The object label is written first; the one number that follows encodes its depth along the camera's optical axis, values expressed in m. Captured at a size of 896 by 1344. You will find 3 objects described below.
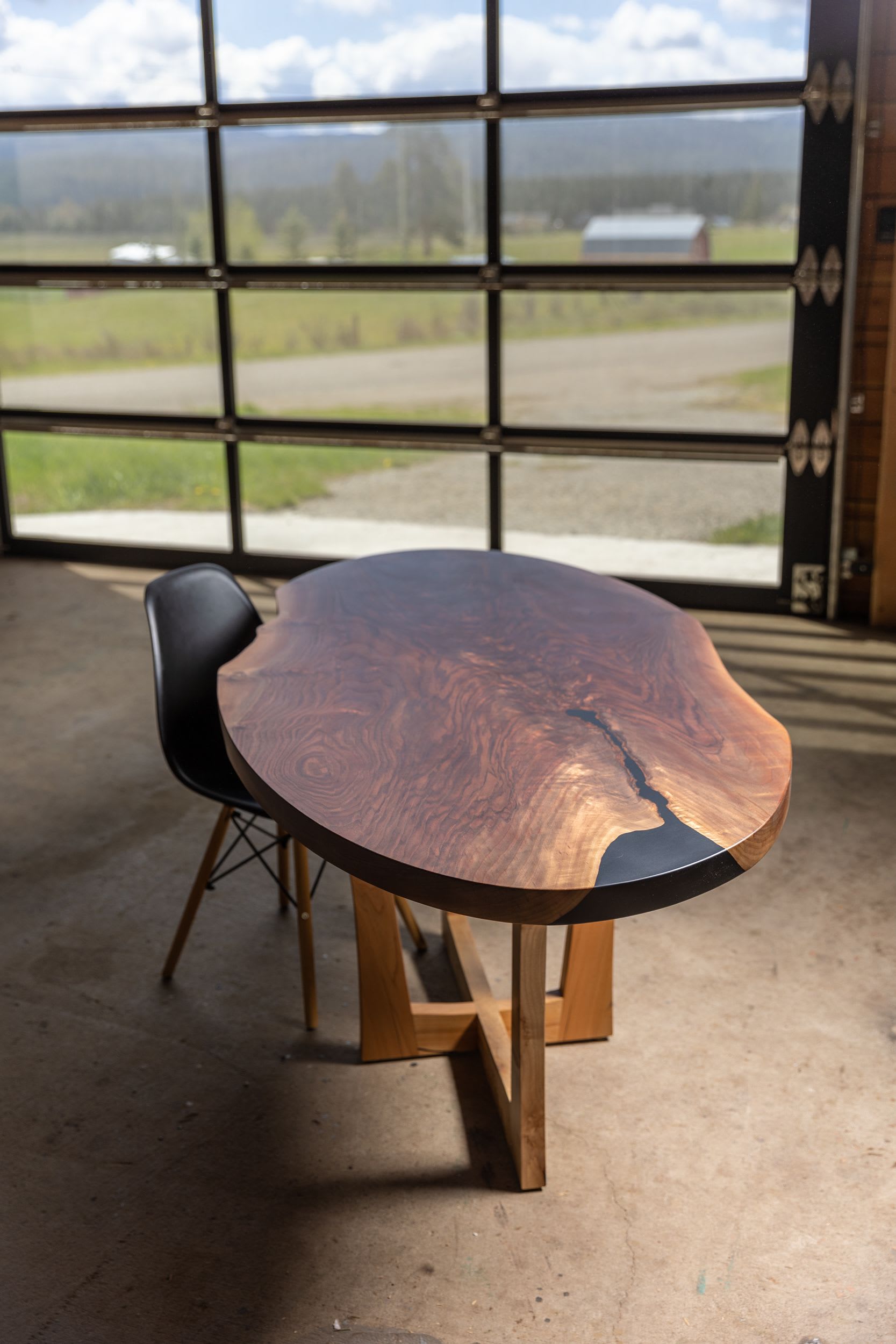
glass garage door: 4.61
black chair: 2.41
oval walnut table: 1.56
